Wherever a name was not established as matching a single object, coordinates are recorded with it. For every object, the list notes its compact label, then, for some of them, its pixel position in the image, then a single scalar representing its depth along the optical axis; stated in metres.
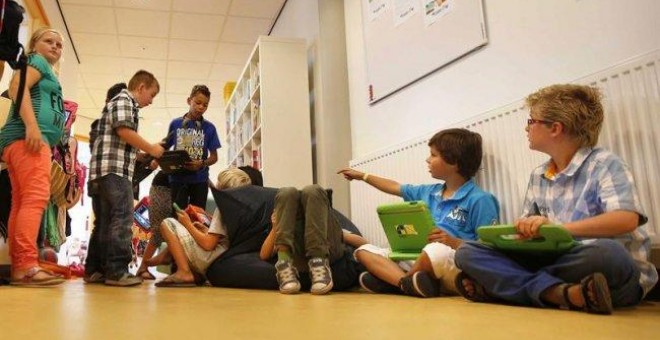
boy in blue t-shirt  2.88
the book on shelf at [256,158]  4.02
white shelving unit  3.64
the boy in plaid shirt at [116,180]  2.11
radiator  1.39
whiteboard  2.22
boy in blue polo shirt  1.55
